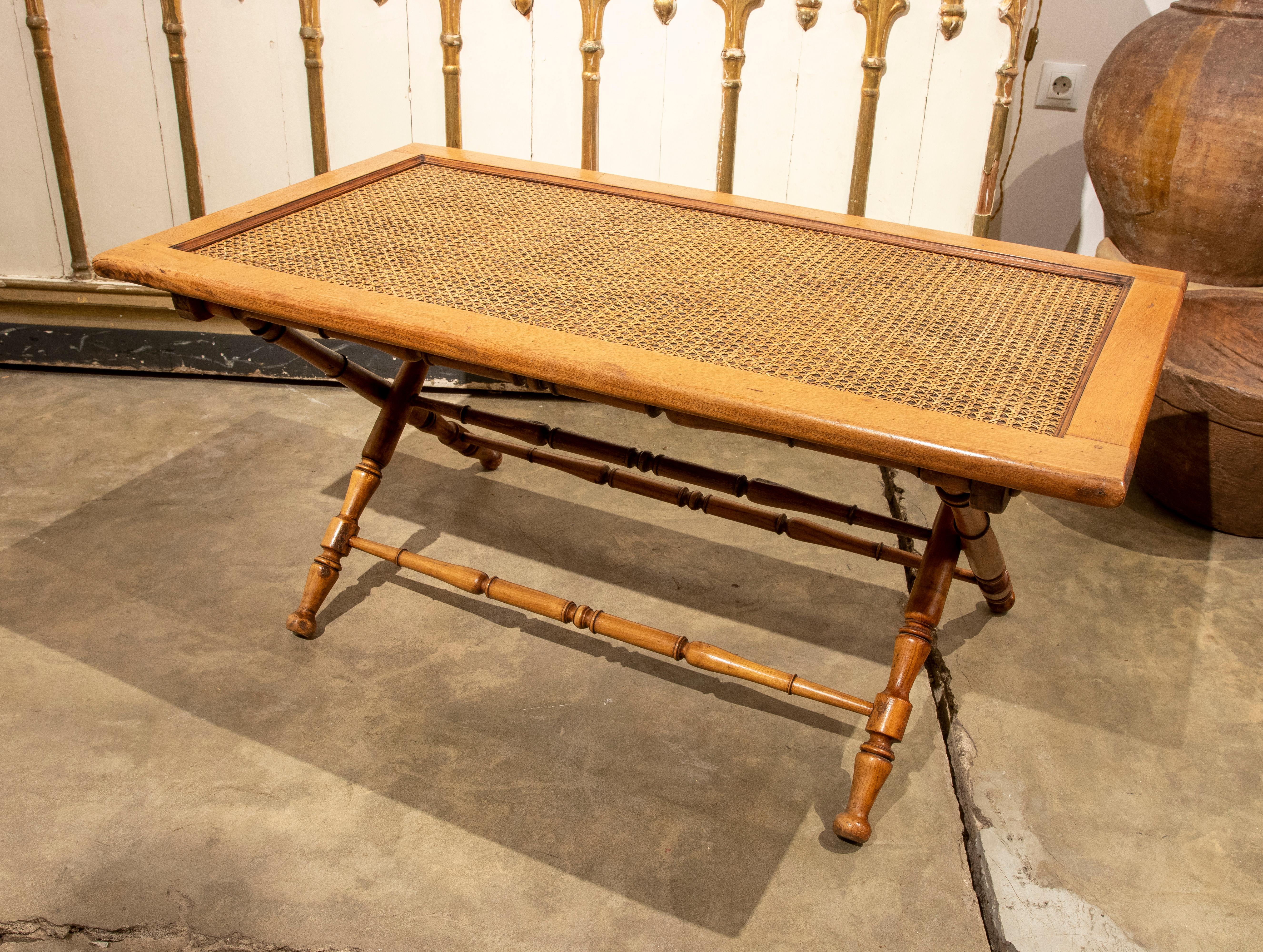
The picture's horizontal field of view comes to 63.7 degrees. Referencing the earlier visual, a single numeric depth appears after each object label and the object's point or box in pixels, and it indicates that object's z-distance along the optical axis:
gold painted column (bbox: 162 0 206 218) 2.69
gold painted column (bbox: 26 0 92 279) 2.68
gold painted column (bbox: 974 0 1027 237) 2.46
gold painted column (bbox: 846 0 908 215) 2.53
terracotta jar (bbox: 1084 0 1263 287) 2.43
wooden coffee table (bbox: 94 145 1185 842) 1.29
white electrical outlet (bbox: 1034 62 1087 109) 3.01
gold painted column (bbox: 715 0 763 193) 2.59
